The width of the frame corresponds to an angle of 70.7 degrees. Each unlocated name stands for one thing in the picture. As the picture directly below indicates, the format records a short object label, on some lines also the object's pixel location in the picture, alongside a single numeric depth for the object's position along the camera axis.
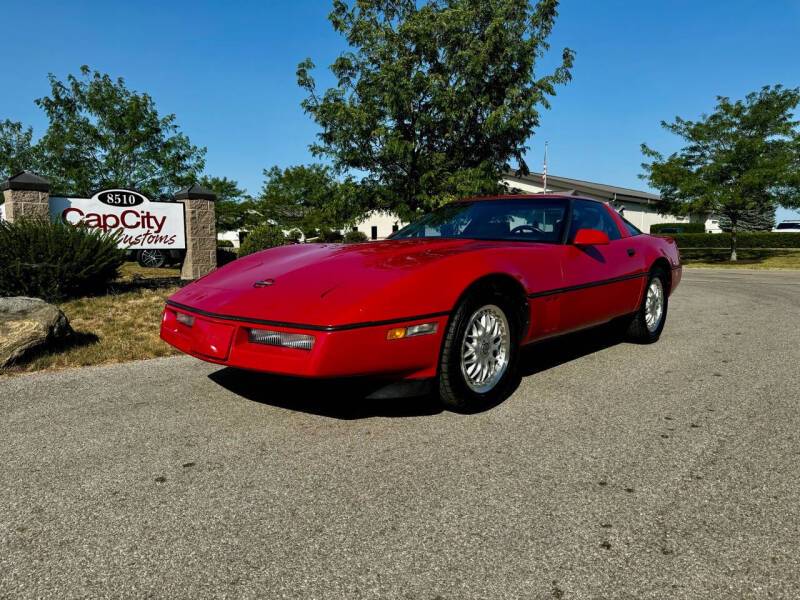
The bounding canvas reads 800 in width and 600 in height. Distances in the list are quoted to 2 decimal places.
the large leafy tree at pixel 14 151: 28.00
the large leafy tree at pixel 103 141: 22.38
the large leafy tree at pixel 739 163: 20.58
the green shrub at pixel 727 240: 34.72
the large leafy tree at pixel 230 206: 41.62
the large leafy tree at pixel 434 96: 13.24
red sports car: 2.89
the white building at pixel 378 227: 48.12
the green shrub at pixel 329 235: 46.39
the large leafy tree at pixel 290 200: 44.09
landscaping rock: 4.62
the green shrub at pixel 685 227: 43.44
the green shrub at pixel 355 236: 41.44
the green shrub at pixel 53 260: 7.63
